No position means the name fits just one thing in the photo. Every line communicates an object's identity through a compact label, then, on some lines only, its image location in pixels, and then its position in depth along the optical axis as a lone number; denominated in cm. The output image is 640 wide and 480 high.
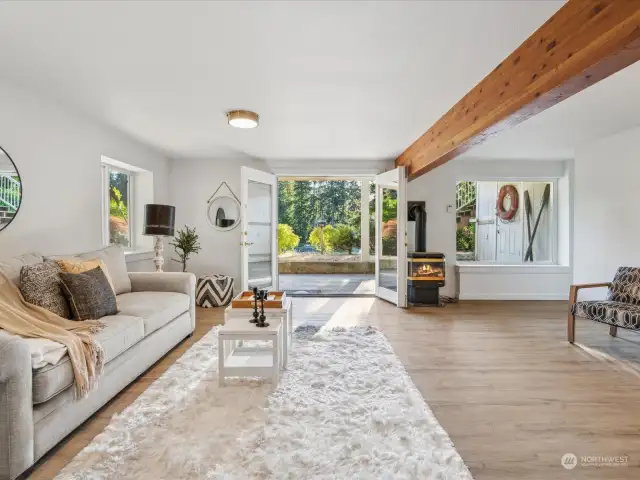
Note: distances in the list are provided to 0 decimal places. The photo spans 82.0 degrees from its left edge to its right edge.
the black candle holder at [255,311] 270
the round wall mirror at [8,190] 283
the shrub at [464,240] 756
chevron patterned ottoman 520
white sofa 159
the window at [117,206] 454
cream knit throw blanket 196
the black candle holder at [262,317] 261
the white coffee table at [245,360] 249
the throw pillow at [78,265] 272
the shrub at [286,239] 1021
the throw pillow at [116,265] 342
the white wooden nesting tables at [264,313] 274
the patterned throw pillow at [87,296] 252
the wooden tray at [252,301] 288
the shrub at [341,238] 1097
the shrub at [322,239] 1109
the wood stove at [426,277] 548
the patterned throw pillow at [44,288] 236
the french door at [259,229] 521
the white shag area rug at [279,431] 167
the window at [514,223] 639
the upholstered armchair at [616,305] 319
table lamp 434
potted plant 557
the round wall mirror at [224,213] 605
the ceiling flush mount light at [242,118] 358
